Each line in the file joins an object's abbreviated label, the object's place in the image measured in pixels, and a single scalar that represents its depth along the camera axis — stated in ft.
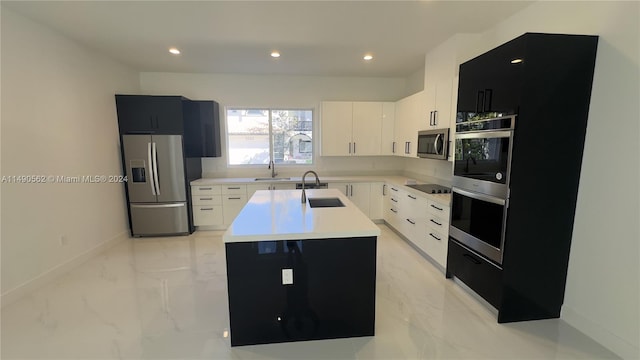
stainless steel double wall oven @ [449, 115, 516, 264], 7.06
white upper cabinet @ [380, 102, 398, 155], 15.92
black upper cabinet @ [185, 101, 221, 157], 15.11
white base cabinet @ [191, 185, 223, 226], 14.80
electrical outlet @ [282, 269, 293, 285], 6.54
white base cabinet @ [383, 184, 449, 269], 10.07
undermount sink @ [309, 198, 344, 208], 9.43
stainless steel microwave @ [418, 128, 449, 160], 10.72
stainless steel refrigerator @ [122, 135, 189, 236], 13.67
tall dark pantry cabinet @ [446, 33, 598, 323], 6.57
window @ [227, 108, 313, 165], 16.63
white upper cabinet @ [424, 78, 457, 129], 10.58
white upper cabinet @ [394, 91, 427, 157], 12.80
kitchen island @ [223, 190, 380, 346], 6.43
